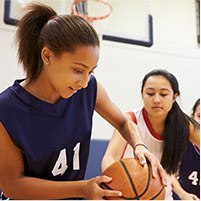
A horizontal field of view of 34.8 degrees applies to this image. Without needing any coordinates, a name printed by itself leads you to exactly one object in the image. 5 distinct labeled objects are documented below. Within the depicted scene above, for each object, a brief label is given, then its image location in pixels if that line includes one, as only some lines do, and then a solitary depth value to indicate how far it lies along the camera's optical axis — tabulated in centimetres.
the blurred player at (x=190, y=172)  215
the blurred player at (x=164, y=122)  168
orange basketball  93
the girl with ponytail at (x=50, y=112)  88
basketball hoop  287
